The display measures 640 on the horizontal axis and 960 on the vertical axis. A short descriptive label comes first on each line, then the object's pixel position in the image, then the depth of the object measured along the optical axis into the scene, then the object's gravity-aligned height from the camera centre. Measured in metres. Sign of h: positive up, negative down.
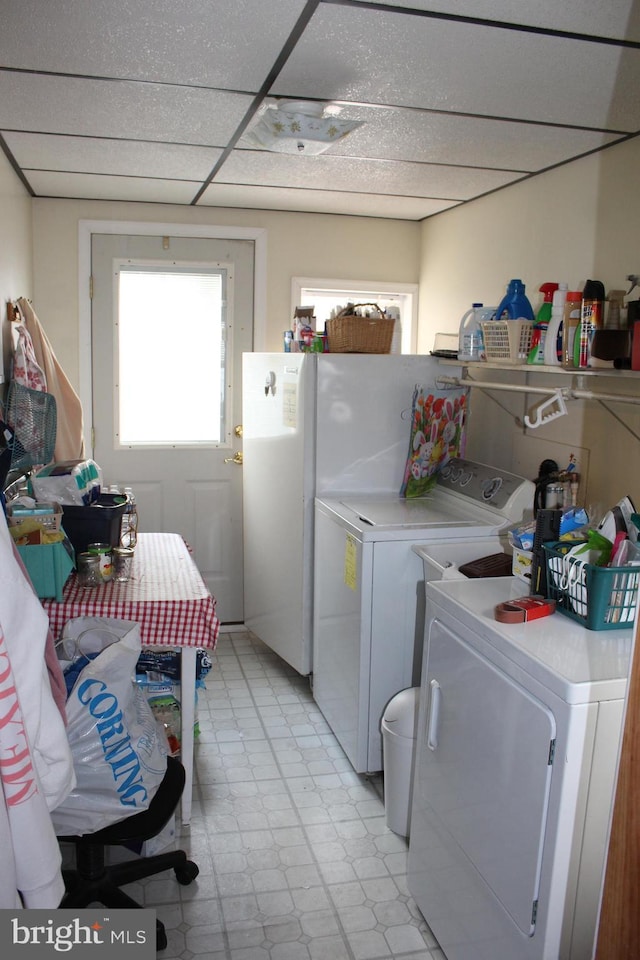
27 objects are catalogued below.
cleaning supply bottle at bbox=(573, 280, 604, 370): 2.27 +0.11
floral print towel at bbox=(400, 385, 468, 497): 3.32 -0.35
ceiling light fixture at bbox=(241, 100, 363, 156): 2.34 +0.66
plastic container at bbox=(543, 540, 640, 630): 1.78 -0.54
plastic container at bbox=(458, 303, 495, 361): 2.98 +0.07
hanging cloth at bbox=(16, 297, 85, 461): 3.40 -0.26
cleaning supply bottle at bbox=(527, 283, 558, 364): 2.55 +0.09
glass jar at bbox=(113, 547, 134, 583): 2.65 -0.75
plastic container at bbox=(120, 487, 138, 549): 2.88 -0.68
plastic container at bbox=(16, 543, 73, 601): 2.32 -0.68
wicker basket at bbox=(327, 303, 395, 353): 3.33 +0.06
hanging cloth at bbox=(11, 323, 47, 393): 3.09 -0.12
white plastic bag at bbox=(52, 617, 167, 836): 1.88 -0.99
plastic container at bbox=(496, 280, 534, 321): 2.70 +0.17
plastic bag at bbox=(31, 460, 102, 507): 2.64 -0.50
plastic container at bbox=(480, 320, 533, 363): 2.62 +0.05
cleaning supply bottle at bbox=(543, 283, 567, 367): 2.45 +0.08
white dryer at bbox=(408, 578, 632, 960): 1.54 -0.90
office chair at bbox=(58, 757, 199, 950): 2.00 -1.42
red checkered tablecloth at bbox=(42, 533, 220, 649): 2.36 -0.80
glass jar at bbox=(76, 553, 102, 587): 2.52 -0.74
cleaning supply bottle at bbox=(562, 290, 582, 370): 2.37 +0.10
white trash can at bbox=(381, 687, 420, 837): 2.51 -1.28
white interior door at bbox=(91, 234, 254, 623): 4.05 -0.29
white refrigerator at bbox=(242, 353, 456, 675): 3.29 -0.40
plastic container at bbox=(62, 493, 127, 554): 2.59 -0.61
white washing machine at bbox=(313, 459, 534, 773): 2.78 -0.84
